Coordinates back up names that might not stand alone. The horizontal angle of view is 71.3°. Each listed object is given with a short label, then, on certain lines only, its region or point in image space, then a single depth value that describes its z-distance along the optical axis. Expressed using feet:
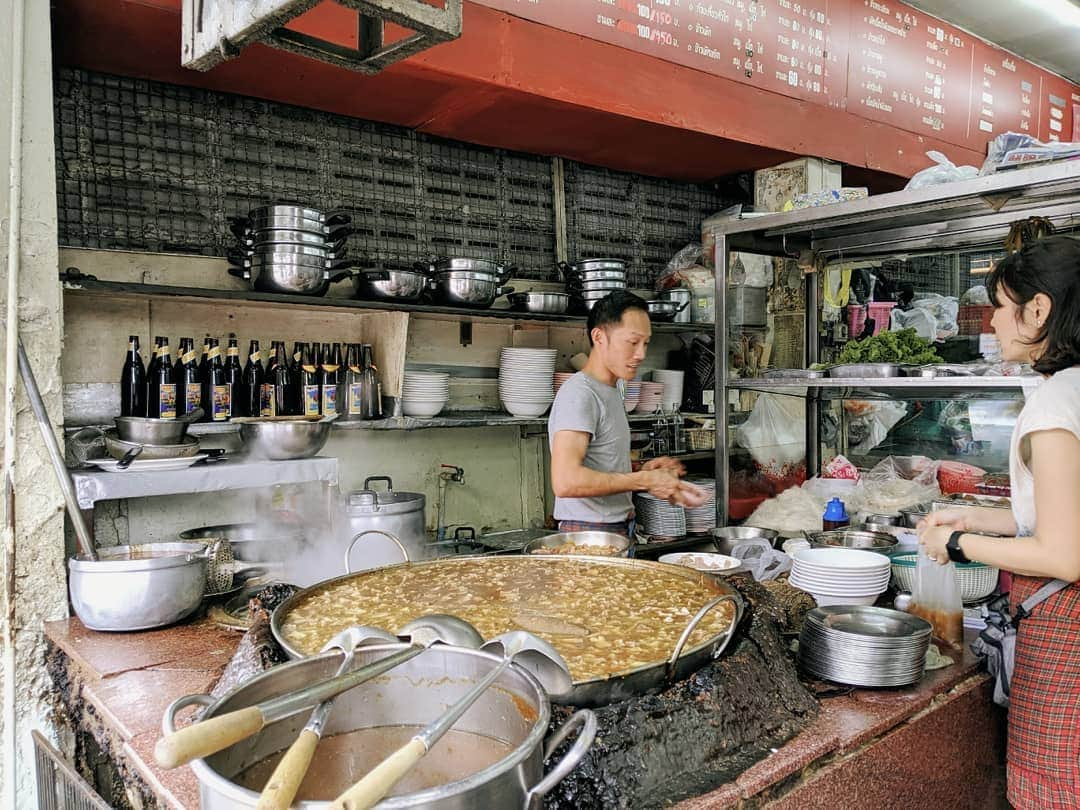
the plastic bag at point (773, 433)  15.15
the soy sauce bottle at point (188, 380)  10.72
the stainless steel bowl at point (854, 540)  9.40
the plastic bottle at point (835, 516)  10.68
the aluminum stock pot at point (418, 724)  2.70
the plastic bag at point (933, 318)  15.49
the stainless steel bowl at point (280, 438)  10.20
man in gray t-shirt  9.82
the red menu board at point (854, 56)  13.10
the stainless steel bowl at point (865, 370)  11.65
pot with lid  10.81
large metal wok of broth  5.19
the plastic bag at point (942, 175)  11.19
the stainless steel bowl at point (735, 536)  10.68
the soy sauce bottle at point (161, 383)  10.53
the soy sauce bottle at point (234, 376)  11.49
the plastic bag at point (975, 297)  14.80
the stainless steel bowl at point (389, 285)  11.57
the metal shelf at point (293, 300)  9.37
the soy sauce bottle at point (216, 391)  10.85
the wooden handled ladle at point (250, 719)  2.46
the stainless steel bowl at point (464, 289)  12.29
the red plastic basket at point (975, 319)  14.42
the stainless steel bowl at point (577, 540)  9.07
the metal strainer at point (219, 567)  8.42
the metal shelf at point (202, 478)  8.56
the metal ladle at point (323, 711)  2.43
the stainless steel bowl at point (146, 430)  9.36
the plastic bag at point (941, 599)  7.16
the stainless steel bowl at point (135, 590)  7.27
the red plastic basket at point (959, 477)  12.80
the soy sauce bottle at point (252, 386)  11.55
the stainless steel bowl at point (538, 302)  13.46
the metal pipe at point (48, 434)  7.66
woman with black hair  5.71
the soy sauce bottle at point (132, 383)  10.83
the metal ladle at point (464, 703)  2.38
